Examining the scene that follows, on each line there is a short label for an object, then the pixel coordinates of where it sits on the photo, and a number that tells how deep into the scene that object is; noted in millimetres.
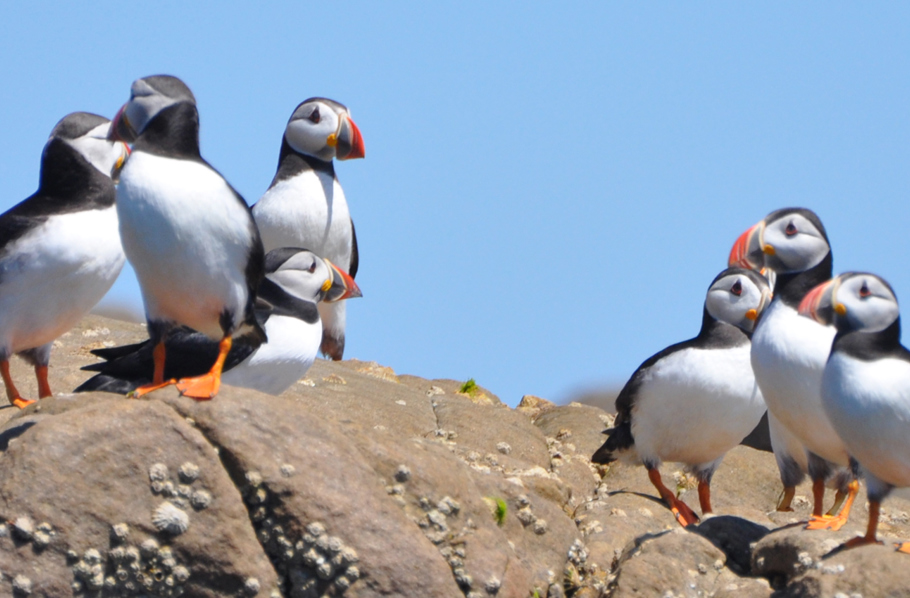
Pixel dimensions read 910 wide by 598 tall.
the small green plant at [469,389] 22072
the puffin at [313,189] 21234
